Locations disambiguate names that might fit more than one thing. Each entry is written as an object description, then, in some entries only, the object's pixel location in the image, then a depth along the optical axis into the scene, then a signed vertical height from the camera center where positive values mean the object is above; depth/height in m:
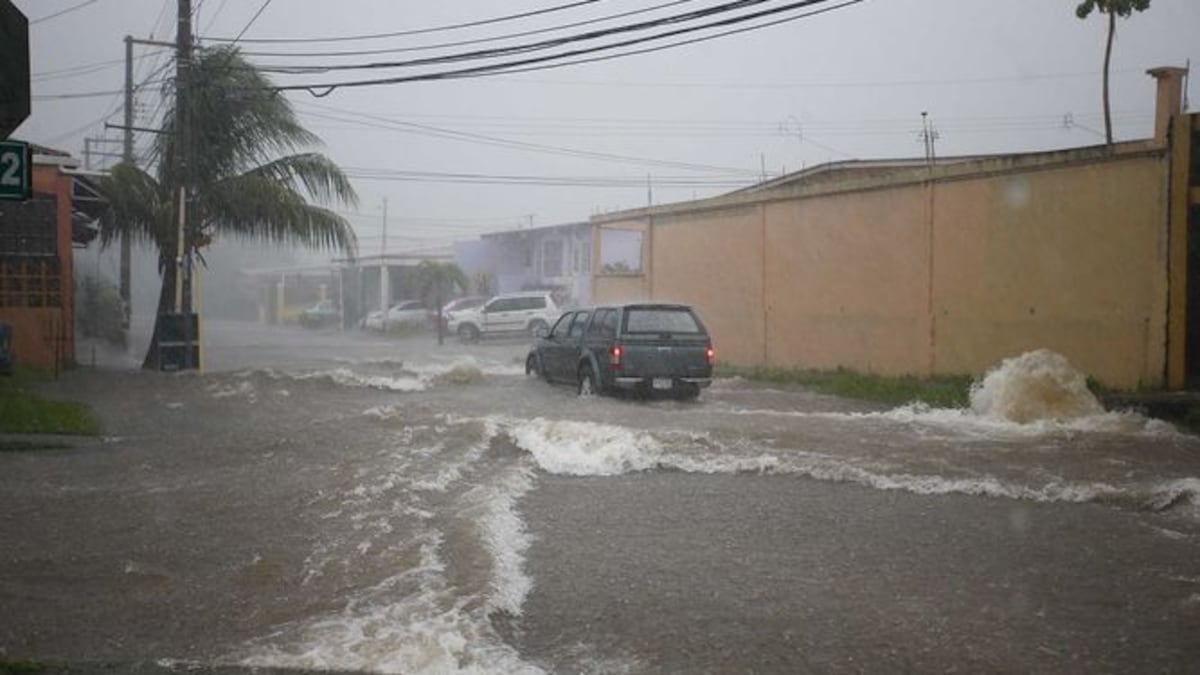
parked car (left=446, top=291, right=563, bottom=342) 37.41 -0.74
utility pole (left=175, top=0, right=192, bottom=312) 20.70 +3.51
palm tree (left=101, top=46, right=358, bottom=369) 21.72 +2.43
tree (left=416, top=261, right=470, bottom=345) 44.78 +0.58
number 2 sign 6.89 +0.79
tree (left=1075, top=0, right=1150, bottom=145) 16.50 +4.61
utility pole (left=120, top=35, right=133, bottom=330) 28.92 +4.37
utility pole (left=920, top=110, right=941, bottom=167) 37.83 +5.72
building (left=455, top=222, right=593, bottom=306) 44.00 +1.55
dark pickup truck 15.73 -0.89
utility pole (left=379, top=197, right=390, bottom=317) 44.03 +0.00
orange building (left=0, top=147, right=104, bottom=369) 20.33 +0.45
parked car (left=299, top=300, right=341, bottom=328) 52.62 -1.18
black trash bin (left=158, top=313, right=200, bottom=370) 21.17 -0.97
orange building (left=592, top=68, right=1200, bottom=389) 14.06 +0.50
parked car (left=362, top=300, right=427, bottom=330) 43.61 -1.05
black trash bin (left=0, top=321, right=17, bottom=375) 17.53 -0.98
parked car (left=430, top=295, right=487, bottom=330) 40.06 -0.47
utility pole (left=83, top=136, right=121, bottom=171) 41.87 +6.22
